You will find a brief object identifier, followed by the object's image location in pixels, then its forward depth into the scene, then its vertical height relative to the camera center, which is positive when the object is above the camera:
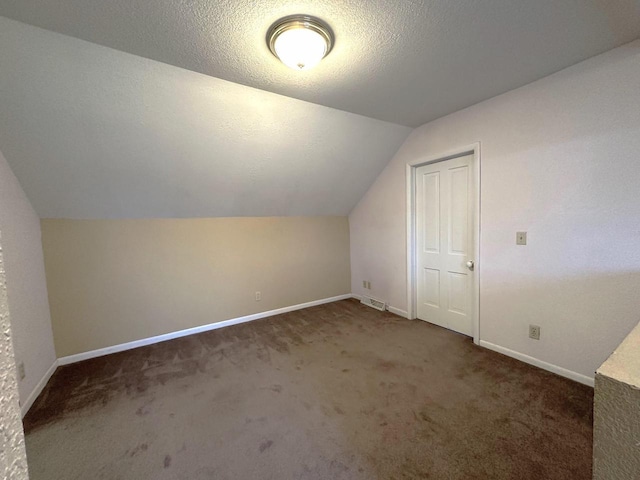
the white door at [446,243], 2.81 -0.26
